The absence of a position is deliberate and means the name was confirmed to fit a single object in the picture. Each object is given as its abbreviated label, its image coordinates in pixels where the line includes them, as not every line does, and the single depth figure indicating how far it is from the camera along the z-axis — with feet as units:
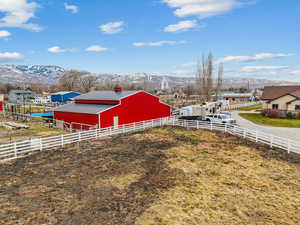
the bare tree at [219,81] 194.44
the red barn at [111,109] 92.48
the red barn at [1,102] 167.47
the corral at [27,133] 78.68
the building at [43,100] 289.25
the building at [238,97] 329.31
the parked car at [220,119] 99.31
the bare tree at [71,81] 367.27
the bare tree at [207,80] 185.57
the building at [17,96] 290.97
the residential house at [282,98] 140.36
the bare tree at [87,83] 358.72
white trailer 114.01
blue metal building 228.43
